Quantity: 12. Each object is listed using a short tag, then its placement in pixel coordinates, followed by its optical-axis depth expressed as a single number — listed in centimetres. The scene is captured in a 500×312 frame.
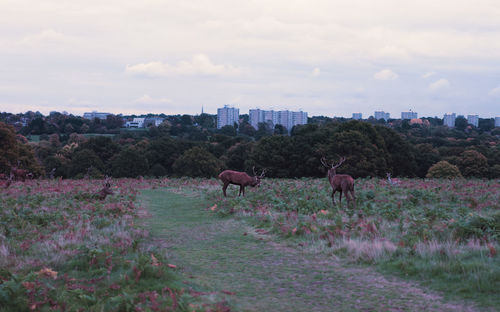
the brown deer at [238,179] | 2456
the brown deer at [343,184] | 1912
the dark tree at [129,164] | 6600
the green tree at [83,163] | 6600
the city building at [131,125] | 18832
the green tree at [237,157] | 8112
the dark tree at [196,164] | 6706
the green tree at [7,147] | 4691
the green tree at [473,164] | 6400
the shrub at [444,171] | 5906
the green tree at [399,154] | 6450
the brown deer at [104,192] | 2375
